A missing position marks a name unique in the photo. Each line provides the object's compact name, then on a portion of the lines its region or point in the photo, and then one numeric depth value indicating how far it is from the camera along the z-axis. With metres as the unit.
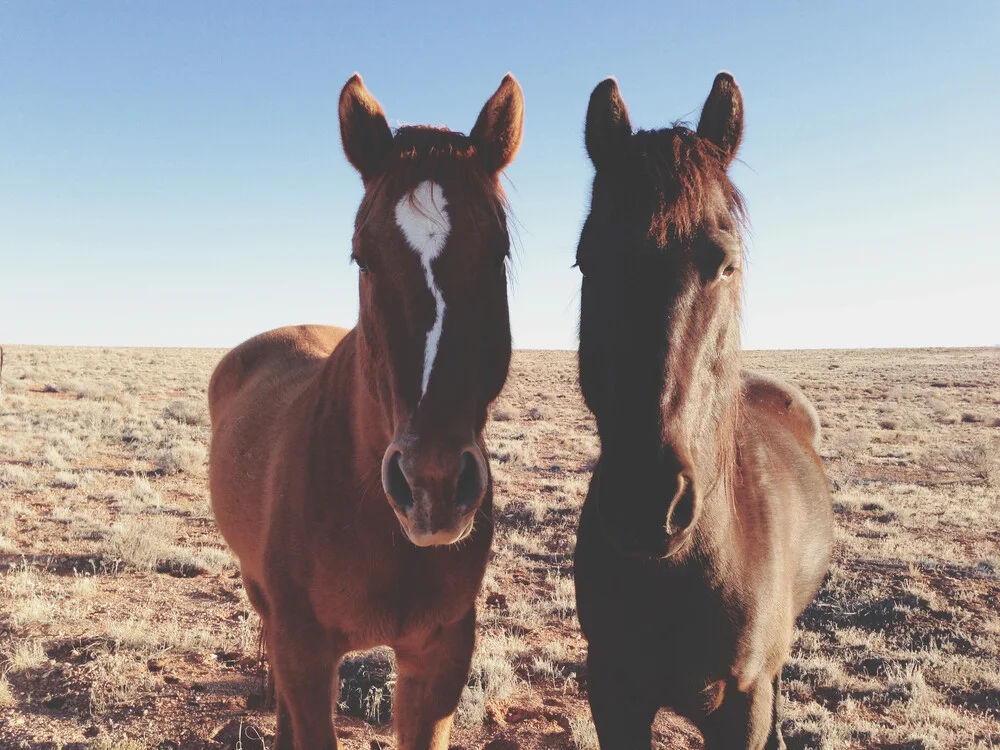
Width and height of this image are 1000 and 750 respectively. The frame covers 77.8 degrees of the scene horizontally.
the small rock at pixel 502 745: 3.84
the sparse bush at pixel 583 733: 3.86
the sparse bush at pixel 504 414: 20.44
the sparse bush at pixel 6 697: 3.88
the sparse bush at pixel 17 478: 9.82
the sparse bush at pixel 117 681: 3.94
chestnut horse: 1.83
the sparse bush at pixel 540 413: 20.53
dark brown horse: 1.76
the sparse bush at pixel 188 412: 17.11
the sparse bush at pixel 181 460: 11.45
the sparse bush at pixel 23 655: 4.28
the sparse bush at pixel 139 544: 6.63
